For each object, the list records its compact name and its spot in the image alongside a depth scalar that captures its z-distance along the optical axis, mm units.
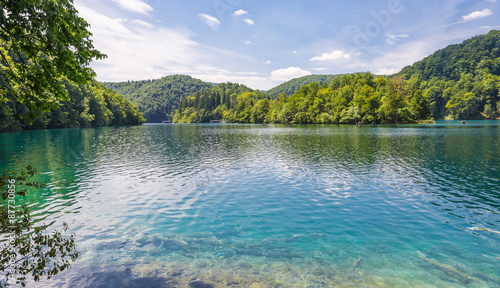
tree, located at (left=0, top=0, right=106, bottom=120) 7695
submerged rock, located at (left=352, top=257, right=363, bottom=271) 9617
